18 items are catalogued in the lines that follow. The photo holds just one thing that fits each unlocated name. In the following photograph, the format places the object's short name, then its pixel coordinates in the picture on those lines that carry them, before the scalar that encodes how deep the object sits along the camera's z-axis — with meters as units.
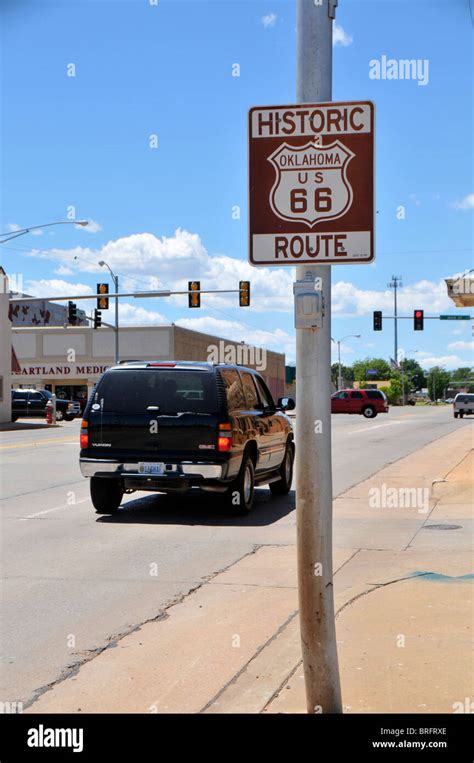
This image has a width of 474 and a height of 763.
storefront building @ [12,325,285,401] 68.75
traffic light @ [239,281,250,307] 38.50
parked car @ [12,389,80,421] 49.59
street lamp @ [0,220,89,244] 37.16
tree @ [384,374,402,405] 136.12
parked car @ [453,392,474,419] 58.66
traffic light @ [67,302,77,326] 40.94
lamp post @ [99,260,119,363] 52.84
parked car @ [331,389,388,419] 58.18
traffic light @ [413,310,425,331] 50.78
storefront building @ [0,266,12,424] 46.81
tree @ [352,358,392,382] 187.50
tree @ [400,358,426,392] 161.23
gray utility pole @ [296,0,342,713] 4.36
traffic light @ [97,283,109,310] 39.62
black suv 11.97
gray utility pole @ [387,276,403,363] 127.90
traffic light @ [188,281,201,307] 38.03
